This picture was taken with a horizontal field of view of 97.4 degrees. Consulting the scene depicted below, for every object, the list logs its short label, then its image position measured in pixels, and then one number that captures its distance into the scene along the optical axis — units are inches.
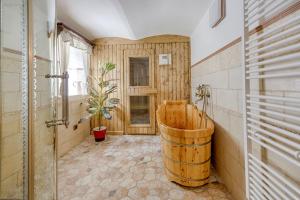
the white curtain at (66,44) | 89.1
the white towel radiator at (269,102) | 27.7
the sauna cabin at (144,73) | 125.8
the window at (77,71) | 105.9
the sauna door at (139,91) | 127.3
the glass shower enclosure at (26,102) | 29.2
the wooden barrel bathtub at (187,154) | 58.7
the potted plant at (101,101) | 112.9
